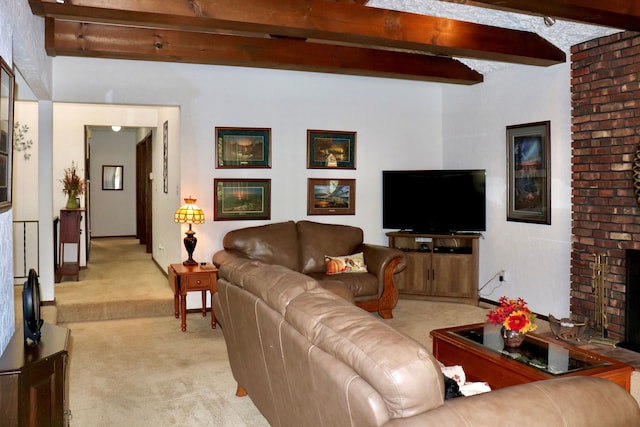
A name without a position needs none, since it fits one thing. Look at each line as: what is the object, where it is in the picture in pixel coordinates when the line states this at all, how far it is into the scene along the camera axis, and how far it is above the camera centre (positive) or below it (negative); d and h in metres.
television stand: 6.57 -0.83
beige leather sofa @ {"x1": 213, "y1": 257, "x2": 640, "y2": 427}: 1.66 -0.61
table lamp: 5.71 -0.18
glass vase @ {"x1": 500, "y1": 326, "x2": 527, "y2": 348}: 3.55 -0.87
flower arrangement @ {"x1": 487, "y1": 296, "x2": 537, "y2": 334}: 3.51 -0.74
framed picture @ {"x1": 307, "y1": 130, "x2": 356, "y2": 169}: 6.64 +0.61
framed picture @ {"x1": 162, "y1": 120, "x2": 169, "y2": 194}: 7.24 +0.58
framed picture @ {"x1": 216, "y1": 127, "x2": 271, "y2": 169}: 6.23 +0.59
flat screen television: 6.59 +0.00
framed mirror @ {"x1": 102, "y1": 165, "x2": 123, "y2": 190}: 13.04 +0.54
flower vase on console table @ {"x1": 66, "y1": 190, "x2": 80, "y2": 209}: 7.49 -0.01
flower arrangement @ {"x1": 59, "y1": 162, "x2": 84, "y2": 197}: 7.69 +0.23
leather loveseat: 5.72 -0.55
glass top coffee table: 3.12 -0.95
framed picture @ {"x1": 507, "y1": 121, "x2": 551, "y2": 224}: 5.77 +0.29
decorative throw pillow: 5.93 -0.68
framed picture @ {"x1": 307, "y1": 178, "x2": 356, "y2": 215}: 6.68 +0.05
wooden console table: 7.45 -0.43
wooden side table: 5.41 -0.78
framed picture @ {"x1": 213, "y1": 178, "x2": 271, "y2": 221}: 6.24 +0.02
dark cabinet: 2.12 -0.73
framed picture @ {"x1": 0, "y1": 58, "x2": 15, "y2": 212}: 2.47 +0.31
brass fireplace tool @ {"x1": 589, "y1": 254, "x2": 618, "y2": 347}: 5.03 -0.83
